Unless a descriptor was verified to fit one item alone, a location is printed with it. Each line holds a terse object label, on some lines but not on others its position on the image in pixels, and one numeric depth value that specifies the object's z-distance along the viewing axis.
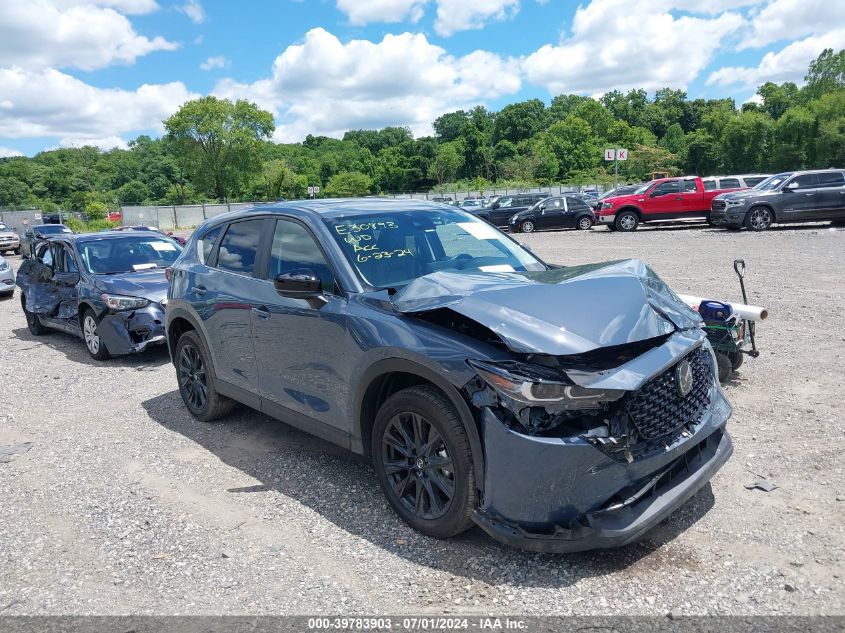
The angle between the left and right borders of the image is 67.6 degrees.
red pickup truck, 23.34
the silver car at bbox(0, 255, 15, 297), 15.38
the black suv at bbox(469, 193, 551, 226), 30.16
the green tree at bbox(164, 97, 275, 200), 78.56
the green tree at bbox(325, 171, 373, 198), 99.71
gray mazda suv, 2.85
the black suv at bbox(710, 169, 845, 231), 19.34
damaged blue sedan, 7.69
